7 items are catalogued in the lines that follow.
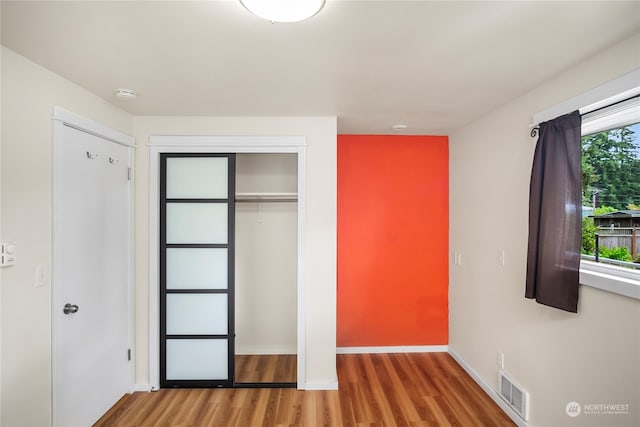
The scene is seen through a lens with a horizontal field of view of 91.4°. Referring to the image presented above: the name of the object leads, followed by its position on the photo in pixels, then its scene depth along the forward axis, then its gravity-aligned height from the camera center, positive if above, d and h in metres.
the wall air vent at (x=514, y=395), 2.30 -1.41
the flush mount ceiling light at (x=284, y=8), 1.22 +0.82
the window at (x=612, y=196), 1.70 +0.11
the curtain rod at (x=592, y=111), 1.65 +0.61
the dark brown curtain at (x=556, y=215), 1.87 +0.00
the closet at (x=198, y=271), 2.96 -0.56
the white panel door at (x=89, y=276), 2.06 -0.49
